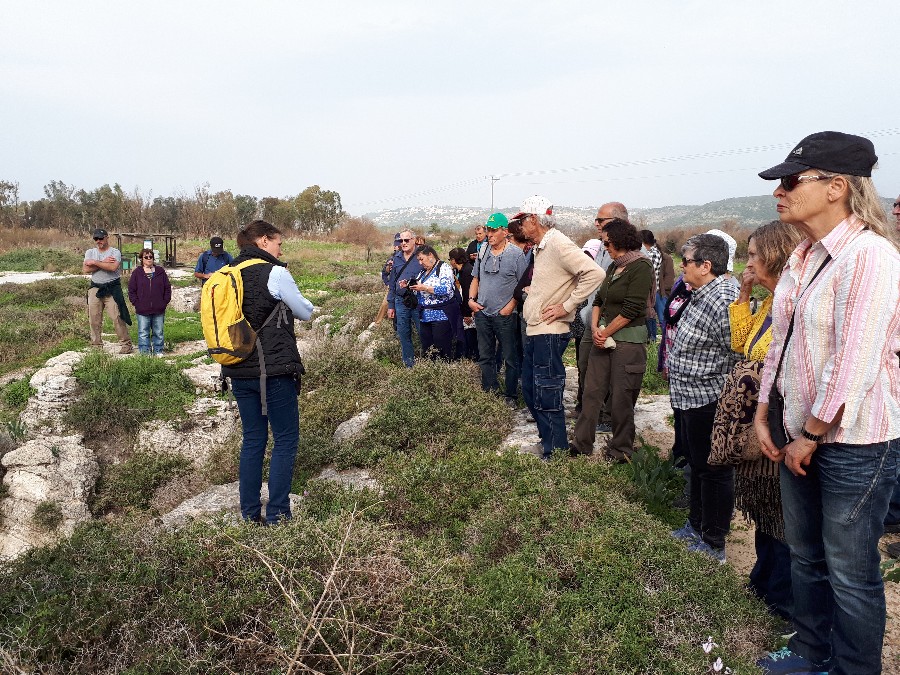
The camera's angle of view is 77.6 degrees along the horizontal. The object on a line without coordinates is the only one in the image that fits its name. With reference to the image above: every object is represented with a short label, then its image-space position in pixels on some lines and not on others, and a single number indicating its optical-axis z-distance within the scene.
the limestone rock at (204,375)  7.69
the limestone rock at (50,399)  6.54
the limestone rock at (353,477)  4.42
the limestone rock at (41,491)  4.60
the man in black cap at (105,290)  8.92
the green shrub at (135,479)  5.14
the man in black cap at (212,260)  8.65
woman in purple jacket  8.66
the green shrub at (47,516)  4.63
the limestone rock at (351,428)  5.46
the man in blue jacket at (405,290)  6.98
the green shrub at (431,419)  5.00
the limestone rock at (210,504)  3.88
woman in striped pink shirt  1.91
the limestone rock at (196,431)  6.18
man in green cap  5.59
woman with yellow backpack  3.50
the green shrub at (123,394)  6.65
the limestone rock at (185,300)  14.74
